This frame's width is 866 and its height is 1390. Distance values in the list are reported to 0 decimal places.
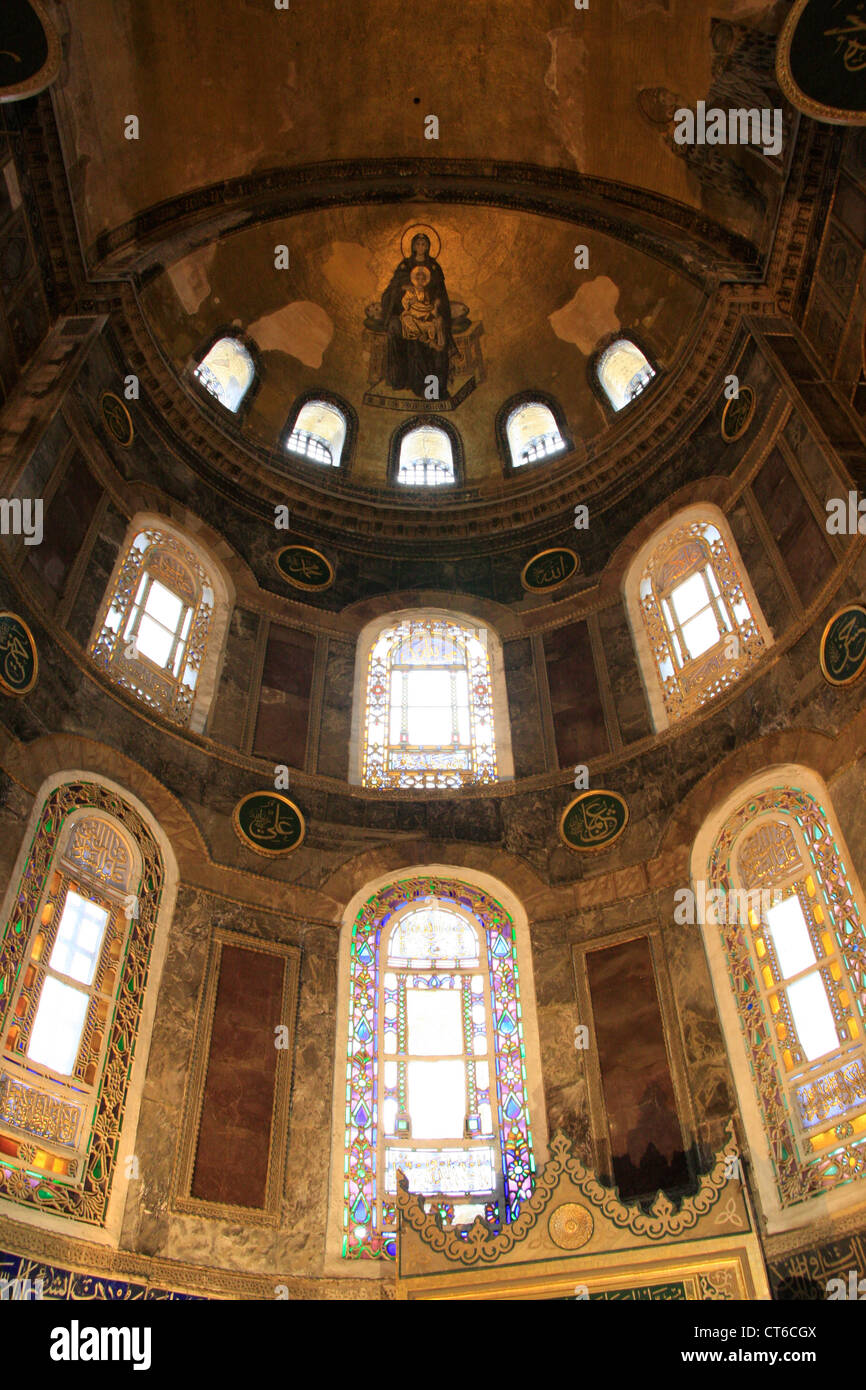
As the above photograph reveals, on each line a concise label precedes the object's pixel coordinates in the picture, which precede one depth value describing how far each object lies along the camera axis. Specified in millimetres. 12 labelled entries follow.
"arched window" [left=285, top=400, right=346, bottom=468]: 15312
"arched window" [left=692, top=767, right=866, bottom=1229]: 7719
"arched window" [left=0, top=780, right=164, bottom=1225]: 7535
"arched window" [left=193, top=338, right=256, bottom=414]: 14531
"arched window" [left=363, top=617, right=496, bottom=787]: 11867
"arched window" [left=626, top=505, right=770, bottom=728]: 10891
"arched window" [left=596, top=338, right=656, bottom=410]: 14562
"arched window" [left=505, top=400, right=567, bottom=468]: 15297
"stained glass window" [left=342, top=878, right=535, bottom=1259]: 8688
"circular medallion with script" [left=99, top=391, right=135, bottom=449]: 11891
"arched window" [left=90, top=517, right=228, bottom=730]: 10816
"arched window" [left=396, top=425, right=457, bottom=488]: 15594
